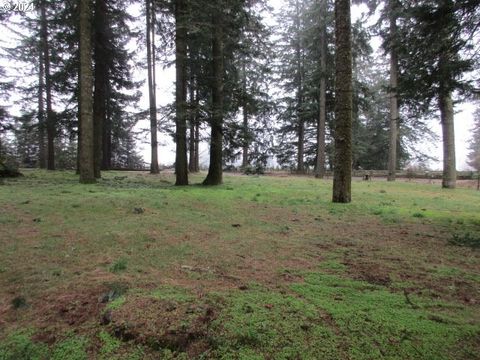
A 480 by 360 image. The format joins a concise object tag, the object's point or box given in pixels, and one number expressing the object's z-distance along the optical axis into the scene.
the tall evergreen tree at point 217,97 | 10.86
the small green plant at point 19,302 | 2.67
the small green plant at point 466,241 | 4.56
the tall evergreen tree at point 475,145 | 37.35
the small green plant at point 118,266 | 3.39
